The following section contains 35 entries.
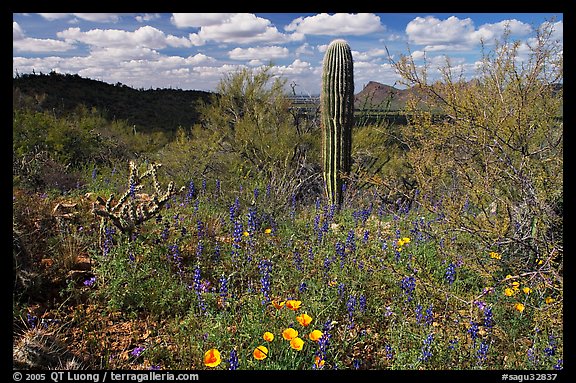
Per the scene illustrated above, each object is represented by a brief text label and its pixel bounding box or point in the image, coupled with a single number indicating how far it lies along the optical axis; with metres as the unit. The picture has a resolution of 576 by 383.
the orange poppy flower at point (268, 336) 2.09
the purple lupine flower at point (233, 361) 1.86
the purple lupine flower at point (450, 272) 2.79
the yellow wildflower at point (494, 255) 3.04
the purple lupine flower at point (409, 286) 2.62
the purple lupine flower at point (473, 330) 2.19
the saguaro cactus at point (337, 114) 6.50
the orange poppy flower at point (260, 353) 1.96
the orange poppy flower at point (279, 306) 2.30
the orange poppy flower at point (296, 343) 1.99
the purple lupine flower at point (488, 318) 2.26
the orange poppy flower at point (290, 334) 2.09
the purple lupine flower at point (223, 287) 2.38
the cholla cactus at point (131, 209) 3.00
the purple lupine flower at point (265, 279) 2.42
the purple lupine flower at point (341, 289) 2.66
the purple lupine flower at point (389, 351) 2.15
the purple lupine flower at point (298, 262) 3.04
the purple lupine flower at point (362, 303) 2.52
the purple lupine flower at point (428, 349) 2.10
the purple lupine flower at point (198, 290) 2.38
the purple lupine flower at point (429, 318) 2.34
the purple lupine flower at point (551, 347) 2.08
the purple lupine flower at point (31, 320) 2.17
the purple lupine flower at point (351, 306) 2.38
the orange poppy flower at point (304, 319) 2.15
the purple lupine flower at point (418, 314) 2.41
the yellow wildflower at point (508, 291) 2.68
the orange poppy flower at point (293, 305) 2.27
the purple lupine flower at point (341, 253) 3.12
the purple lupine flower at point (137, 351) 2.13
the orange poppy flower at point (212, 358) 1.92
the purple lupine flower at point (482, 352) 2.10
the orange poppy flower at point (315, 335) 2.10
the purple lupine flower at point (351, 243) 3.24
